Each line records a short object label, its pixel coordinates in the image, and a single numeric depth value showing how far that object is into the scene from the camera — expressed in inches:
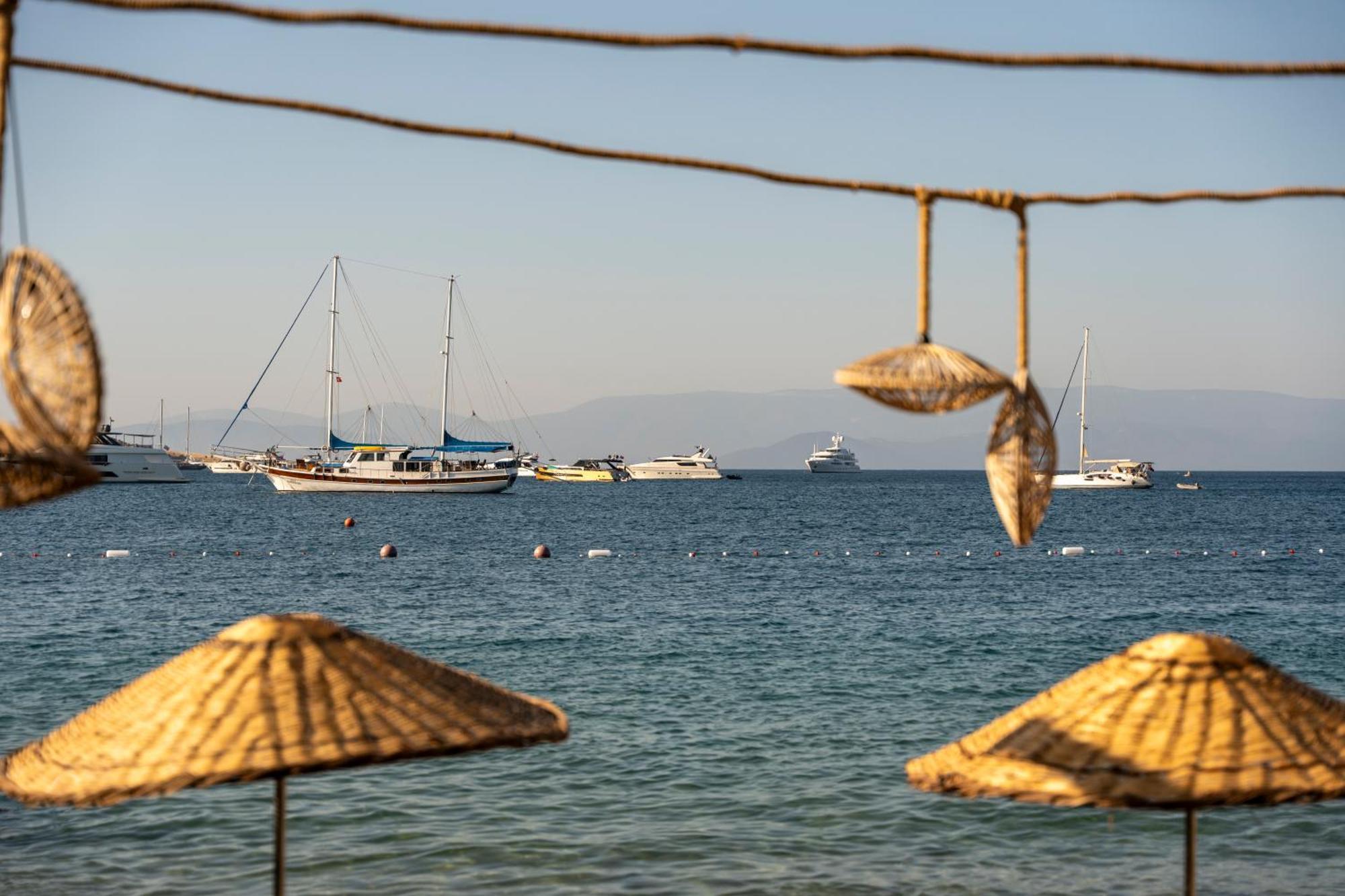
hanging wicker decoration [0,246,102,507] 290.8
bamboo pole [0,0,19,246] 287.3
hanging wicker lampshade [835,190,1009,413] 353.4
